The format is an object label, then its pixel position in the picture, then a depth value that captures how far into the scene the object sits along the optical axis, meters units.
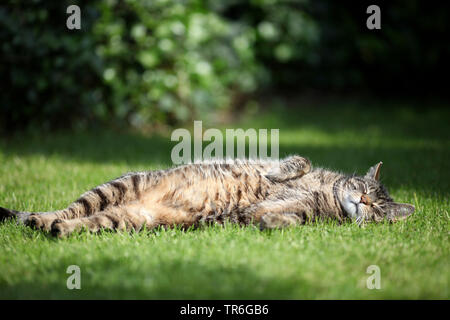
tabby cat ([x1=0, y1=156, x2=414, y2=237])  3.02
